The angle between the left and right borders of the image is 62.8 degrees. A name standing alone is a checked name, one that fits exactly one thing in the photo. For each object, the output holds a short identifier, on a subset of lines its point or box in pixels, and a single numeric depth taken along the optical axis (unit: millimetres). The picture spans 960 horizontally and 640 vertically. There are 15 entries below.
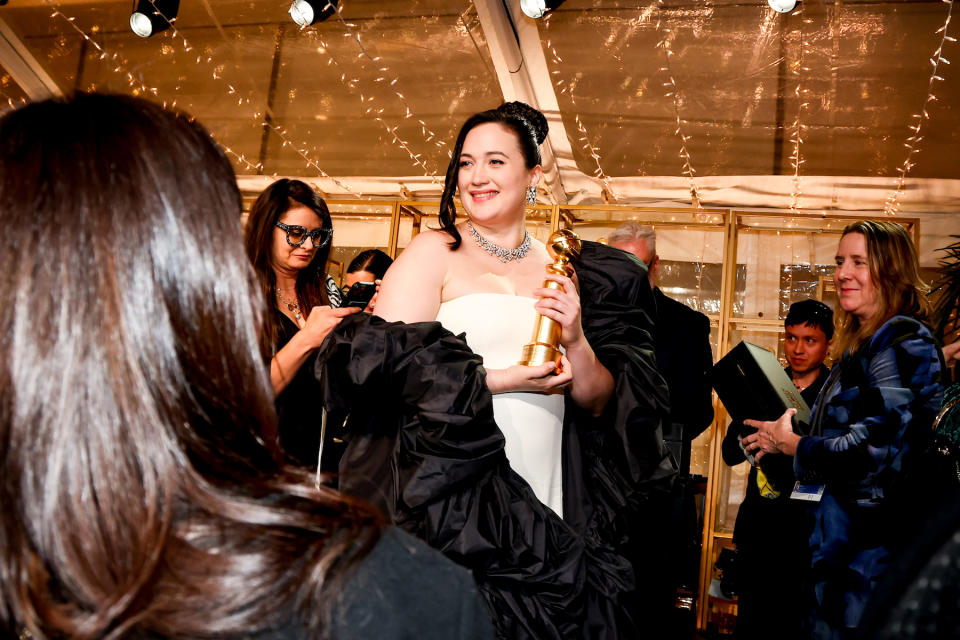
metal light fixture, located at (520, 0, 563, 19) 4676
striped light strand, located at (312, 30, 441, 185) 5813
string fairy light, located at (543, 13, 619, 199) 5371
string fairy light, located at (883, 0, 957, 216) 4766
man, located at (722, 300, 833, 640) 3350
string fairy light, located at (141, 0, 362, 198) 5792
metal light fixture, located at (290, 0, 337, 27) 4867
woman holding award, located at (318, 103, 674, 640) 1813
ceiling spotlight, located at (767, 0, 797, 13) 4338
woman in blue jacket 2393
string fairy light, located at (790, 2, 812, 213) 4934
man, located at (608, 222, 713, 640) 3826
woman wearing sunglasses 2426
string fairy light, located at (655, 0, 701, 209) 5070
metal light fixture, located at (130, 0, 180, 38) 5234
